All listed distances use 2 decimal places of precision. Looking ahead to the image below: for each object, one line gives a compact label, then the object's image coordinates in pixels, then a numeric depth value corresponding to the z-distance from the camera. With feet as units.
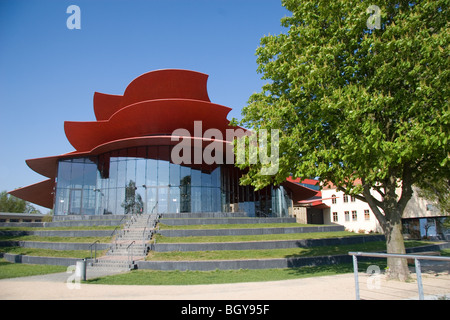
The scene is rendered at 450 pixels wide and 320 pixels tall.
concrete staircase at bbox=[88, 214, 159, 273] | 49.80
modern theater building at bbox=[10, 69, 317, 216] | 89.45
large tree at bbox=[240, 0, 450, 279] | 30.50
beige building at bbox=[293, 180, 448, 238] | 129.18
